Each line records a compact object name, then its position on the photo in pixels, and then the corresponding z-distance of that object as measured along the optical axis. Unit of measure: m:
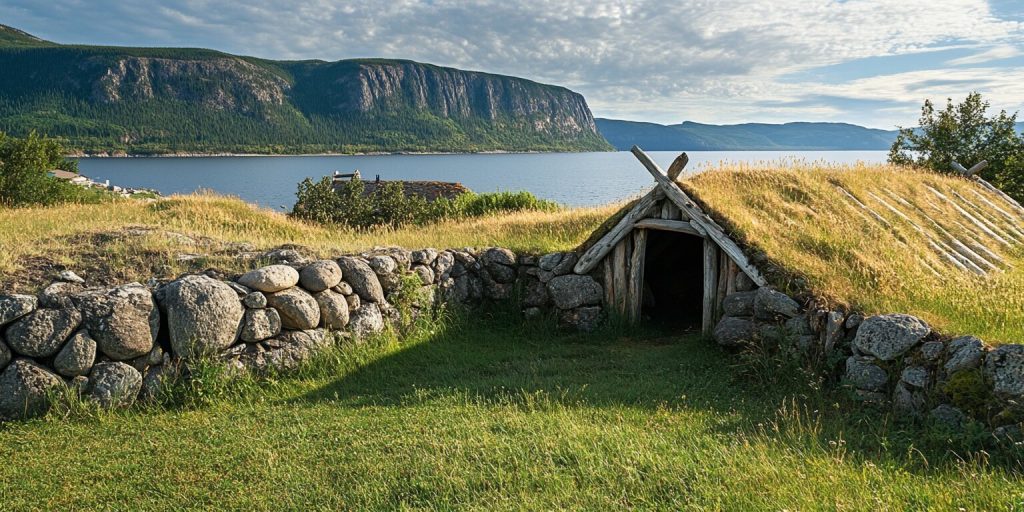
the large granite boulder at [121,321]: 7.27
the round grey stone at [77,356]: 7.09
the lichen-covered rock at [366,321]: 9.20
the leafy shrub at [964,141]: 24.97
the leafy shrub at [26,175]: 19.45
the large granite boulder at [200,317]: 7.64
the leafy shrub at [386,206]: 20.28
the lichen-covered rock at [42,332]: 7.00
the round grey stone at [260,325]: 8.16
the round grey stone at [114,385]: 7.18
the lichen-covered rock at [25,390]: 6.90
